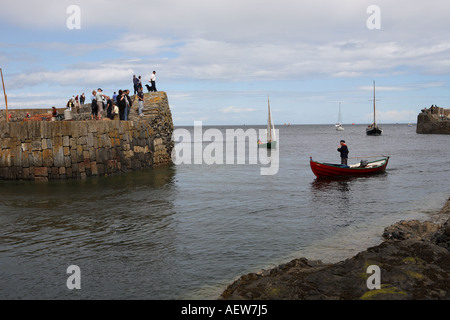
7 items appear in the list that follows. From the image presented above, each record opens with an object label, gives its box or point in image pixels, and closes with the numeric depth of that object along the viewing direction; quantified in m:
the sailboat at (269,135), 51.77
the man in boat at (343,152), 25.36
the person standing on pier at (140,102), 30.42
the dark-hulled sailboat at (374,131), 101.75
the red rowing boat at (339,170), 25.14
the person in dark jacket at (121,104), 27.43
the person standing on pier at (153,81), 33.15
